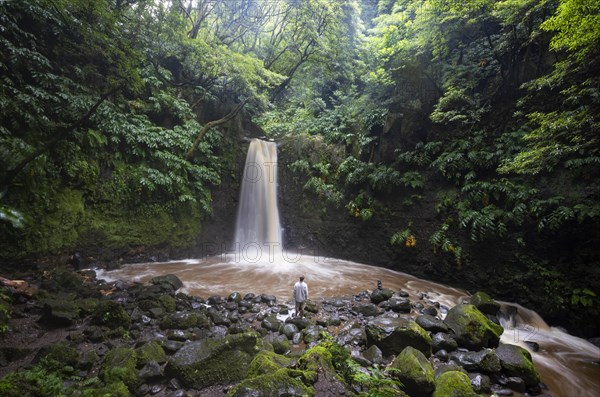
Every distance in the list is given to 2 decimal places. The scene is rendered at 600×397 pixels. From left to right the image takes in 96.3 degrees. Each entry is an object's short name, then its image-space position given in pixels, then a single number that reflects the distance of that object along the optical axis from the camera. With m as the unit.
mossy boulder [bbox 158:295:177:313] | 6.21
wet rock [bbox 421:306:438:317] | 6.73
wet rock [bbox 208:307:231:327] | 5.82
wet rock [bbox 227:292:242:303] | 7.18
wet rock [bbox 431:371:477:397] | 3.73
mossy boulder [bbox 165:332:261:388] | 3.78
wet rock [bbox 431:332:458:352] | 5.18
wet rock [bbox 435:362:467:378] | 4.42
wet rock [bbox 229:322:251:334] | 5.39
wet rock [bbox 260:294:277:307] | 7.15
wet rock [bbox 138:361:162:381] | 3.76
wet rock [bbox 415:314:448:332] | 5.57
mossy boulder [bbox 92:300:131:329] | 5.11
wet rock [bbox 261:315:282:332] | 5.80
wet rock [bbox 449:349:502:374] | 4.61
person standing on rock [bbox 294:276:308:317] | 6.21
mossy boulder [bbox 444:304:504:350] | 5.30
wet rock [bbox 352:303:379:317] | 6.64
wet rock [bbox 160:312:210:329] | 5.38
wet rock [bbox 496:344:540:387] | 4.51
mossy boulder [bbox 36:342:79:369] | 3.72
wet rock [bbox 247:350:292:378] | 3.63
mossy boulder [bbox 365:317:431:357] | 4.88
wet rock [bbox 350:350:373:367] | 4.59
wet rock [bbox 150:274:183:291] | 7.61
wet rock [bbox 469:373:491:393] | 4.26
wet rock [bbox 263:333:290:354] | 4.91
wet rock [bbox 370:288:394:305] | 7.39
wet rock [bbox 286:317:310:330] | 5.88
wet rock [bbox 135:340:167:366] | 4.00
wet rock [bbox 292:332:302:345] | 5.35
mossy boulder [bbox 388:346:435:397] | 3.87
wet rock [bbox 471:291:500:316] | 6.68
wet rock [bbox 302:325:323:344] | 5.32
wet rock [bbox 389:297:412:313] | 6.88
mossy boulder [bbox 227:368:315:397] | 3.04
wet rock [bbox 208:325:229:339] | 5.24
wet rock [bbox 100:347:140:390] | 3.54
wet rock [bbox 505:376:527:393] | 4.36
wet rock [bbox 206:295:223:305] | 6.96
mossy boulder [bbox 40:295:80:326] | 4.99
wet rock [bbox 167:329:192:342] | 4.95
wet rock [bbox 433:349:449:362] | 4.96
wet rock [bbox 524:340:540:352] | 5.75
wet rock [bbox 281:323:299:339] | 5.49
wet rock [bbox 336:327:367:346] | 5.33
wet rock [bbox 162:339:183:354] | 4.52
